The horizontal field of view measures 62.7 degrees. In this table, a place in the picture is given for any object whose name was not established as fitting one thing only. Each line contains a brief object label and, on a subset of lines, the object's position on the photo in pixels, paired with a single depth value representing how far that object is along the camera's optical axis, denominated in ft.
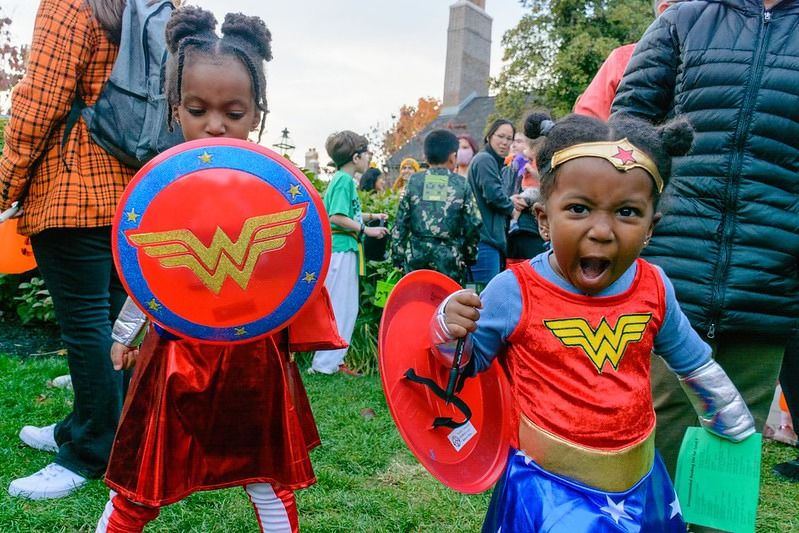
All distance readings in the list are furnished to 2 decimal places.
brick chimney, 107.86
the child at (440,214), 15.89
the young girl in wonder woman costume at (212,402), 5.95
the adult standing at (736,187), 6.97
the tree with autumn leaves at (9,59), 40.01
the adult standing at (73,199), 8.11
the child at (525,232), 17.42
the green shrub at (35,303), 18.71
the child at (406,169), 30.89
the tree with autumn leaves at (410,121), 131.13
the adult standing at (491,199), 17.37
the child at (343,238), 17.34
